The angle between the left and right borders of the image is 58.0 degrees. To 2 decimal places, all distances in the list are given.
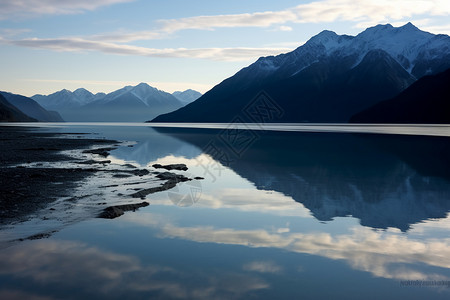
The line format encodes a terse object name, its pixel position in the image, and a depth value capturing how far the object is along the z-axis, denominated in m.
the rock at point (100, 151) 49.14
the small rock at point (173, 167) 36.66
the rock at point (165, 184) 23.03
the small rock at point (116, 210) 17.80
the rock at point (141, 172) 31.44
